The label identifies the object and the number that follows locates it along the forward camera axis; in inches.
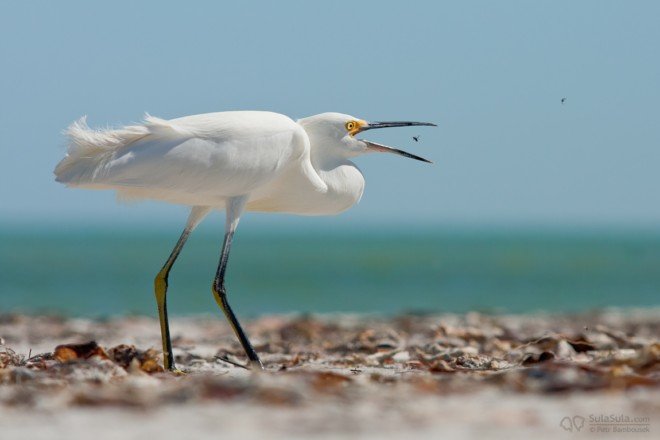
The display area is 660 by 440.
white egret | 525.7
